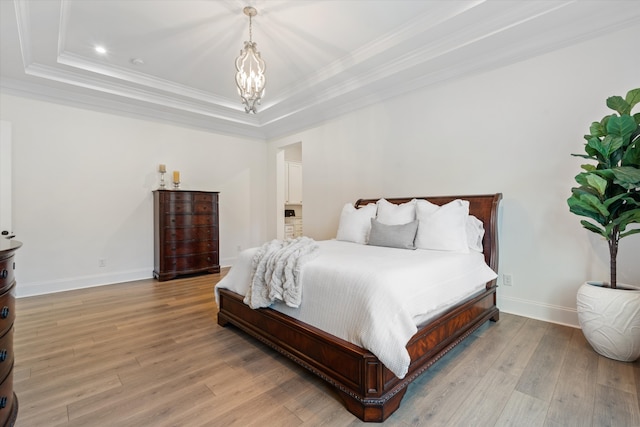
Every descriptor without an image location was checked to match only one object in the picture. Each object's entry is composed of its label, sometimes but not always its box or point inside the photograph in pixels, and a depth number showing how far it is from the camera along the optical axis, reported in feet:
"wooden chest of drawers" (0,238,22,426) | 3.92
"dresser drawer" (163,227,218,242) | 14.07
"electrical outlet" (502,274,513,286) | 9.32
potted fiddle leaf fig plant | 6.09
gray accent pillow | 8.74
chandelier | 8.46
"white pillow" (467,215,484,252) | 8.84
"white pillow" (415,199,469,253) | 8.31
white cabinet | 23.24
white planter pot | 6.07
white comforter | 4.71
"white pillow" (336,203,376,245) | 10.25
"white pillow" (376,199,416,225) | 9.53
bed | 4.67
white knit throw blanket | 6.26
